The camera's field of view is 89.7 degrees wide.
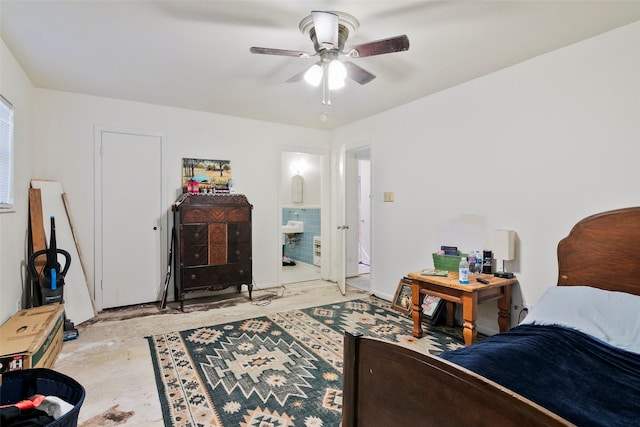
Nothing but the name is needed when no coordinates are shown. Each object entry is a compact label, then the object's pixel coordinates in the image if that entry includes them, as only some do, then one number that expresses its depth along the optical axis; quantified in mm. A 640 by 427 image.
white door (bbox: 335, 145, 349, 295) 4492
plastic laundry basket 1406
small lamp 2775
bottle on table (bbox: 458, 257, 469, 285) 2691
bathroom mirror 7039
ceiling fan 1875
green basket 3150
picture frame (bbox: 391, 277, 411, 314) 3646
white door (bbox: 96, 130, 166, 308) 3799
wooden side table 2578
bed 904
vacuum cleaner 2900
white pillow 1792
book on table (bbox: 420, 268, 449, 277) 3016
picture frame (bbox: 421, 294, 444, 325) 3283
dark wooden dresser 3783
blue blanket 1182
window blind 2512
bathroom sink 6840
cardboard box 1963
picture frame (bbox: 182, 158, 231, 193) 4199
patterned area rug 1924
